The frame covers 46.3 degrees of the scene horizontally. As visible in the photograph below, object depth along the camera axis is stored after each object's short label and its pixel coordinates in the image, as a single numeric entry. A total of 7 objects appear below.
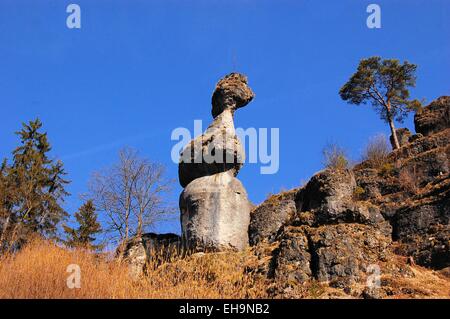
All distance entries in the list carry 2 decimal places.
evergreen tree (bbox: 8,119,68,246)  28.12
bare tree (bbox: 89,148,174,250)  31.08
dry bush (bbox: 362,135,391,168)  20.17
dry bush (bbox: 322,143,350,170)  22.22
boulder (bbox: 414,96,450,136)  23.23
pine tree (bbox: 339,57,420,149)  36.59
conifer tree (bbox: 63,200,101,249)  31.19
